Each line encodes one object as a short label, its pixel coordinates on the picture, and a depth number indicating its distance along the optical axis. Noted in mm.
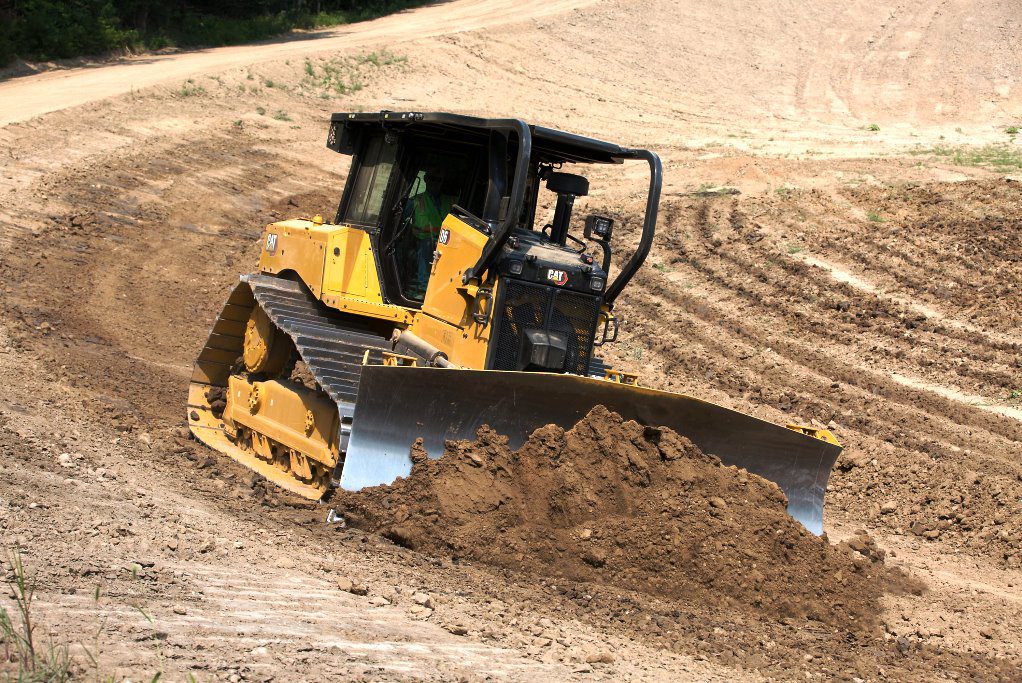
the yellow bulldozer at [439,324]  14219
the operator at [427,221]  17203
